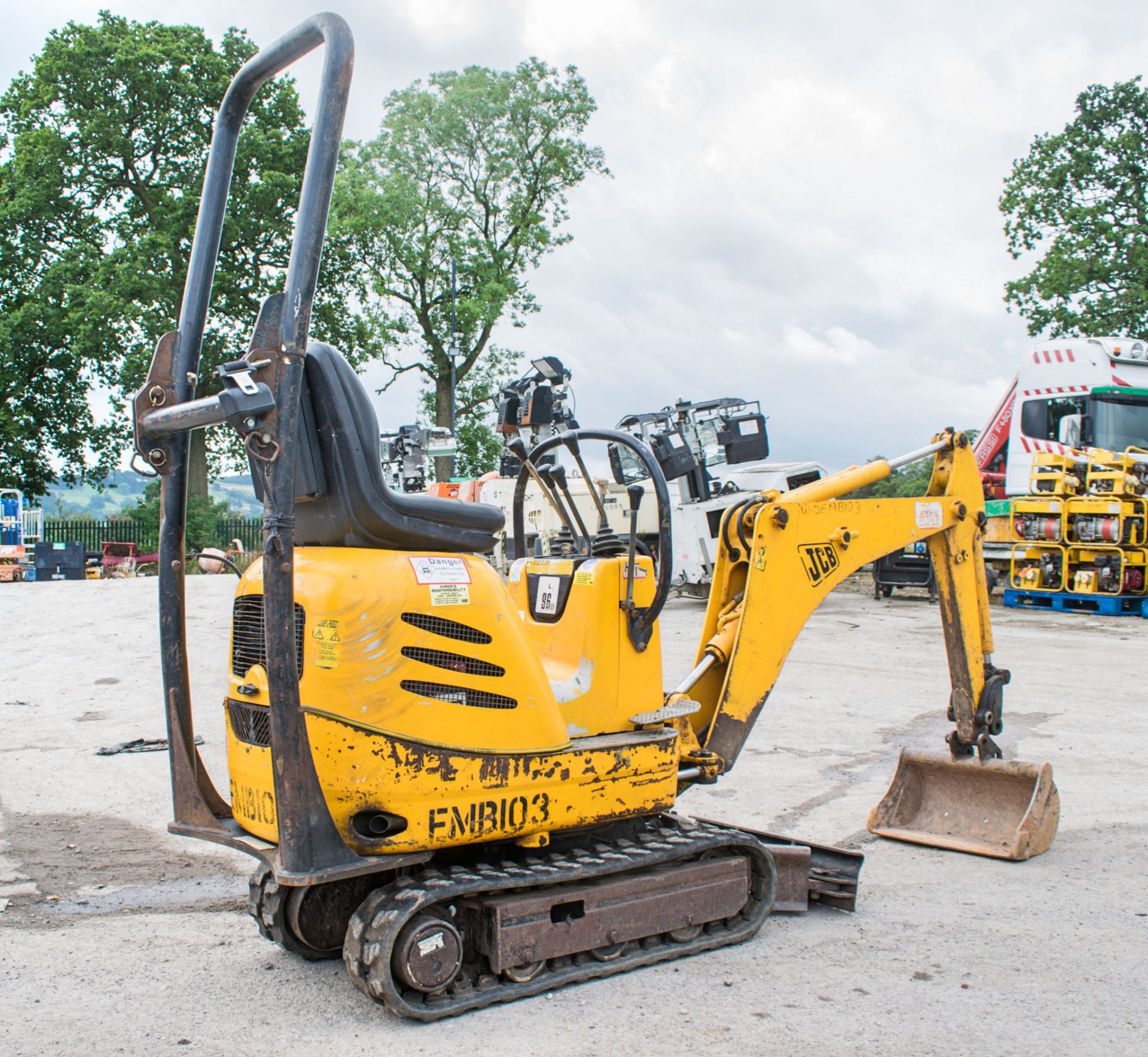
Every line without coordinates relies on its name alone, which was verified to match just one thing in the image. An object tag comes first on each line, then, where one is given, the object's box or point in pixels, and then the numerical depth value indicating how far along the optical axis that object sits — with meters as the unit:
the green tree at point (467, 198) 33.75
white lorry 17.19
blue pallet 15.94
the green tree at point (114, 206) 29.44
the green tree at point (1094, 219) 28.59
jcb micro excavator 3.26
